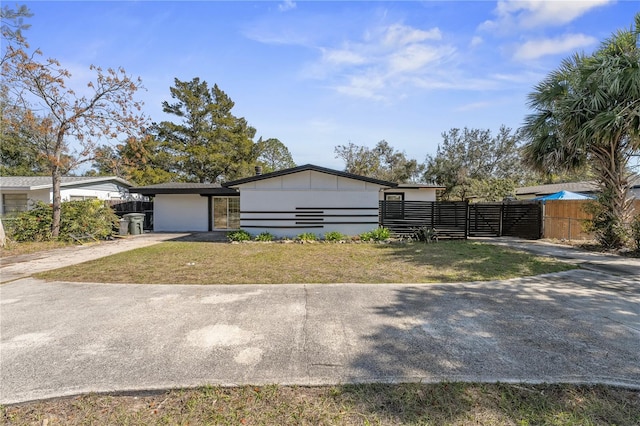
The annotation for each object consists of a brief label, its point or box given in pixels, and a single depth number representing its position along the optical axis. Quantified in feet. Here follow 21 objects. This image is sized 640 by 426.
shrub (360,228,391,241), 42.01
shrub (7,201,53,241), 38.42
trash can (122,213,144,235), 52.16
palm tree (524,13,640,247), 28.07
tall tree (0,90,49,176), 81.15
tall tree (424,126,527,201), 96.68
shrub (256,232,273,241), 42.16
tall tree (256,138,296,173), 129.80
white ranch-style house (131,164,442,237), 44.32
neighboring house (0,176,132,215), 54.08
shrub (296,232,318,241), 41.97
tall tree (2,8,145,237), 37.32
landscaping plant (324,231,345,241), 42.27
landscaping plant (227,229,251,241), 41.47
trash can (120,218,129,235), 50.85
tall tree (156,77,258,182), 93.66
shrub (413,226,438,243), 41.49
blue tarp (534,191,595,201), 49.08
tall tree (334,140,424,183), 99.35
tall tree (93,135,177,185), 88.28
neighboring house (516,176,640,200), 70.13
